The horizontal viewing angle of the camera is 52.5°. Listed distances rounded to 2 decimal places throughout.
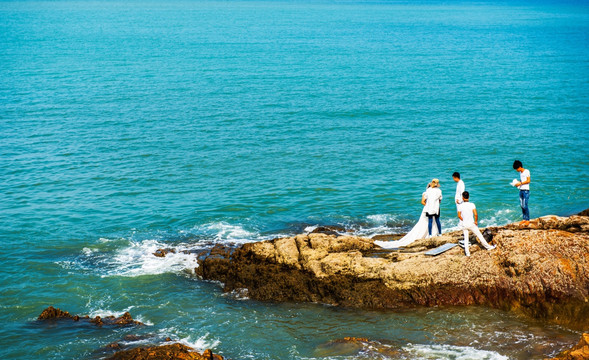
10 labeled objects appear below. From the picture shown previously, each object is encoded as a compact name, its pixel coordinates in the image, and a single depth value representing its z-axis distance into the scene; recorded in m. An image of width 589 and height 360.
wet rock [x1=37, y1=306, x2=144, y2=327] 19.91
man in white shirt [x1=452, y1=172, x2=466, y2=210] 21.52
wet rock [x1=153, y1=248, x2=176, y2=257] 25.83
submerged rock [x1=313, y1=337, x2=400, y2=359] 16.78
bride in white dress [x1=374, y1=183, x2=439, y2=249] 22.56
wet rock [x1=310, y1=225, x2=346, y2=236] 26.75
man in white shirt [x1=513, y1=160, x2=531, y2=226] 21.80
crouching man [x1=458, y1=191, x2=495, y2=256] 19.30
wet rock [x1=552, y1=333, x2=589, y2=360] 14.64
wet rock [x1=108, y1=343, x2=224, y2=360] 15.80
